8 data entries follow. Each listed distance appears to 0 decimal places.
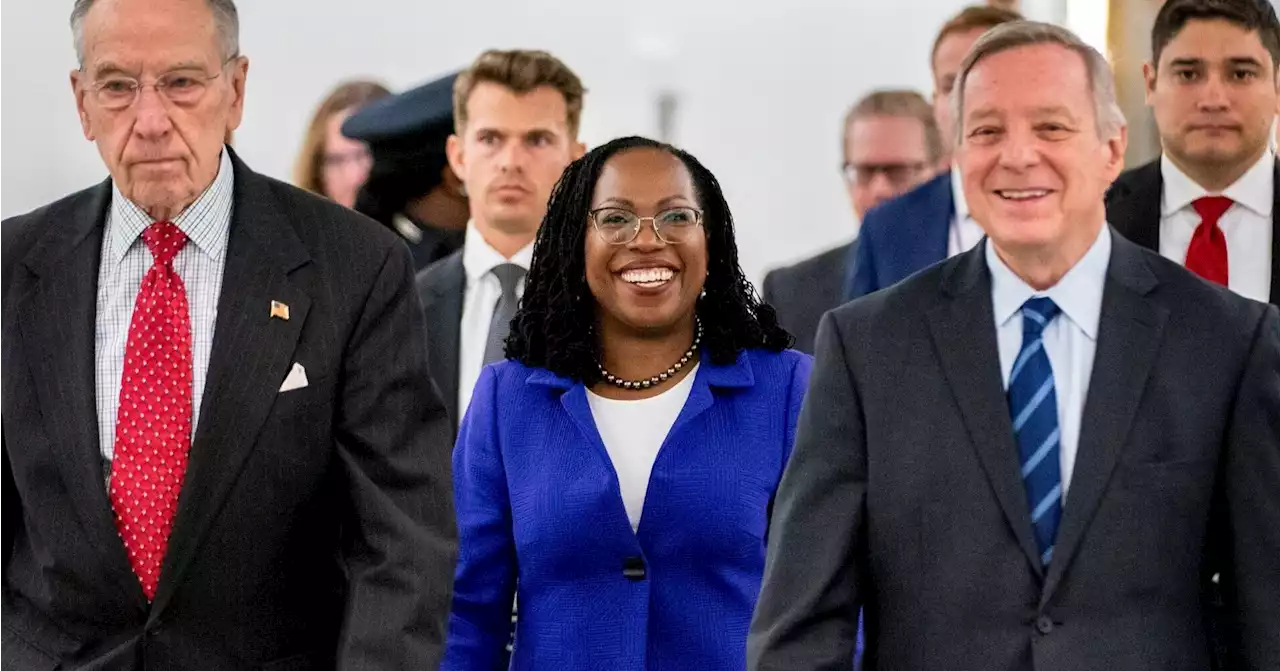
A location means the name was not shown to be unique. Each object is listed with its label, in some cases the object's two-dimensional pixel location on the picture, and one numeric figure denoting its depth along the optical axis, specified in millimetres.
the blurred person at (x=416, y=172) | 12641
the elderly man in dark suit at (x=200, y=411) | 7223
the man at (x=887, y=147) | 13398
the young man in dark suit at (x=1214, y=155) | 9344
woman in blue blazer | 8242
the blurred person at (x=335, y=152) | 13727
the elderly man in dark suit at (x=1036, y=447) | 6617
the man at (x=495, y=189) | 10539
